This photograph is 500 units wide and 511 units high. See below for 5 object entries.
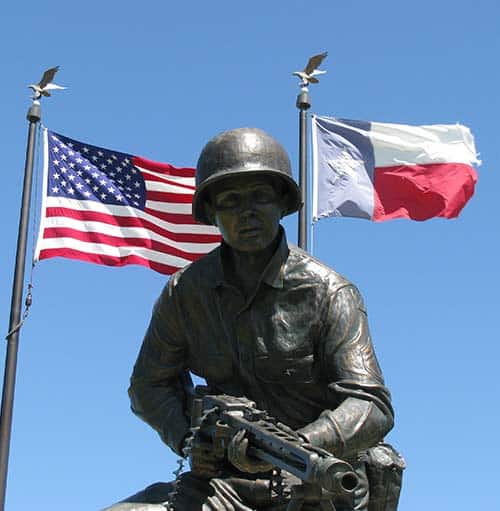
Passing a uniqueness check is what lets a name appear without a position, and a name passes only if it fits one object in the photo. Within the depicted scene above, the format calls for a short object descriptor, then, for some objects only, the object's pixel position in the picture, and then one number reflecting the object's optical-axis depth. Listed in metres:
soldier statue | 7.19
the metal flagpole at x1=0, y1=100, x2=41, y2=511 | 14.49
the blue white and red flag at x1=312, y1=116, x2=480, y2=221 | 17.12
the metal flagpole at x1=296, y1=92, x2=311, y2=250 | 14.65
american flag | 16.17
